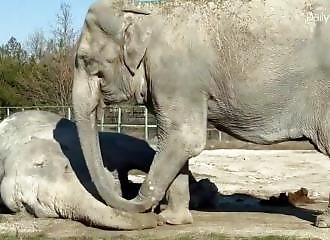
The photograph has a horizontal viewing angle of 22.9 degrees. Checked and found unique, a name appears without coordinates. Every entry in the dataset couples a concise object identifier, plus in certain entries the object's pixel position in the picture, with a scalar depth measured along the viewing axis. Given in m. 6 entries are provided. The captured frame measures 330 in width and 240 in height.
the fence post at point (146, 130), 22.58
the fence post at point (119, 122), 23.61
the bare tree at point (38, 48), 49.12
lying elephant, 7.17
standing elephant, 6.74
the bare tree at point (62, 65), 36.47
